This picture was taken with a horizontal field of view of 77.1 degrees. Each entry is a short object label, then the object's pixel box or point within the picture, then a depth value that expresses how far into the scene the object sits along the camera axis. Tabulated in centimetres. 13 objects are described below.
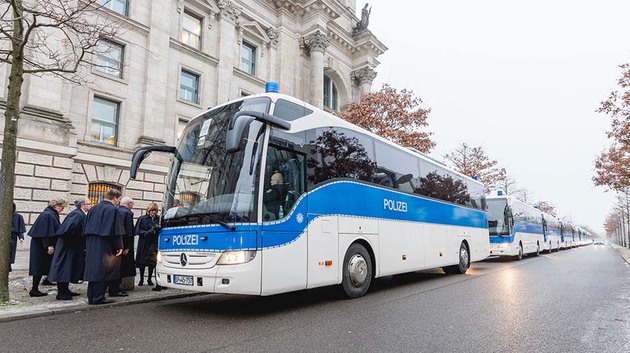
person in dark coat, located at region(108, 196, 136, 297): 765
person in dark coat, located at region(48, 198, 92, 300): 702
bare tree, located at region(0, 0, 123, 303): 700
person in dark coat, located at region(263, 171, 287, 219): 602
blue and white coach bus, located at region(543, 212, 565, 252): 2862
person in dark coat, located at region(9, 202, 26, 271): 999
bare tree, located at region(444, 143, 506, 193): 4153
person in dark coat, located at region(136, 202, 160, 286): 842
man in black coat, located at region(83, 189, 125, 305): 669
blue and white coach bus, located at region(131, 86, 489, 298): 576
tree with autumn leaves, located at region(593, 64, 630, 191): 2194
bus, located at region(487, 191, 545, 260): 1895
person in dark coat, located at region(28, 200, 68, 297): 746
